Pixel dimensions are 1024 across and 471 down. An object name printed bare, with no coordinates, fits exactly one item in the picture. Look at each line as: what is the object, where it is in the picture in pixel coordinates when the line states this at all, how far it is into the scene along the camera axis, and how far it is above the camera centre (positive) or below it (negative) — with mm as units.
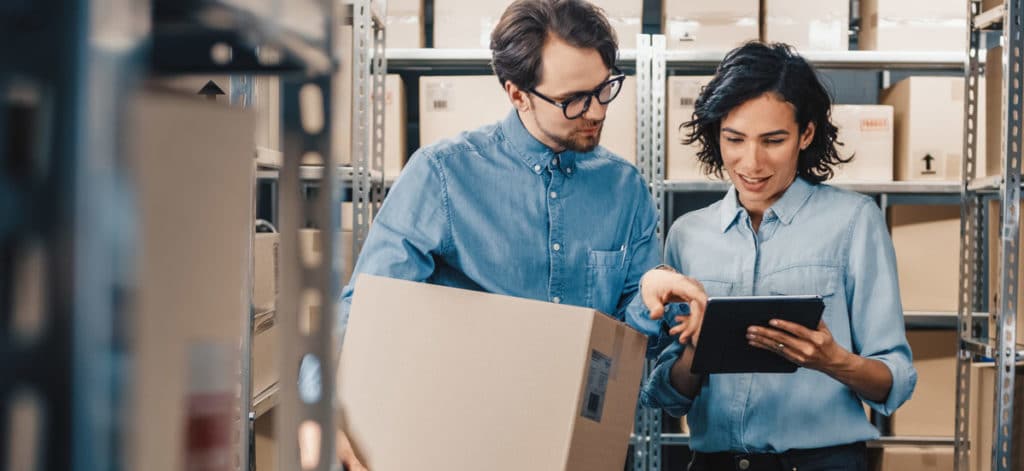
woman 1580 -76
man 1467 +53
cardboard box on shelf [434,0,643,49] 2898 +683
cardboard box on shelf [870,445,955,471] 2848 -711
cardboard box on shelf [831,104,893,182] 2857 +305
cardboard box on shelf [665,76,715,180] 2818 +319
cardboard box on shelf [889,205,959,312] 2881 -77
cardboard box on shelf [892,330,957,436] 2904 -503
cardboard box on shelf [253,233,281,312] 2115 -107
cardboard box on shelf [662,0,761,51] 2877 +670
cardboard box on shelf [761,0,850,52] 2859 +665
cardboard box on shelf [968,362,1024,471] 2285 -467
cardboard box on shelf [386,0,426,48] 2916 +663
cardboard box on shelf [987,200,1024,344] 2240 -69
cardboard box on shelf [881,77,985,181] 2830 +337
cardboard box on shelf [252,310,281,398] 2207 -322
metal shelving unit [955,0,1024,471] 2158 +15
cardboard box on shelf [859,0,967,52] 2879 +676
